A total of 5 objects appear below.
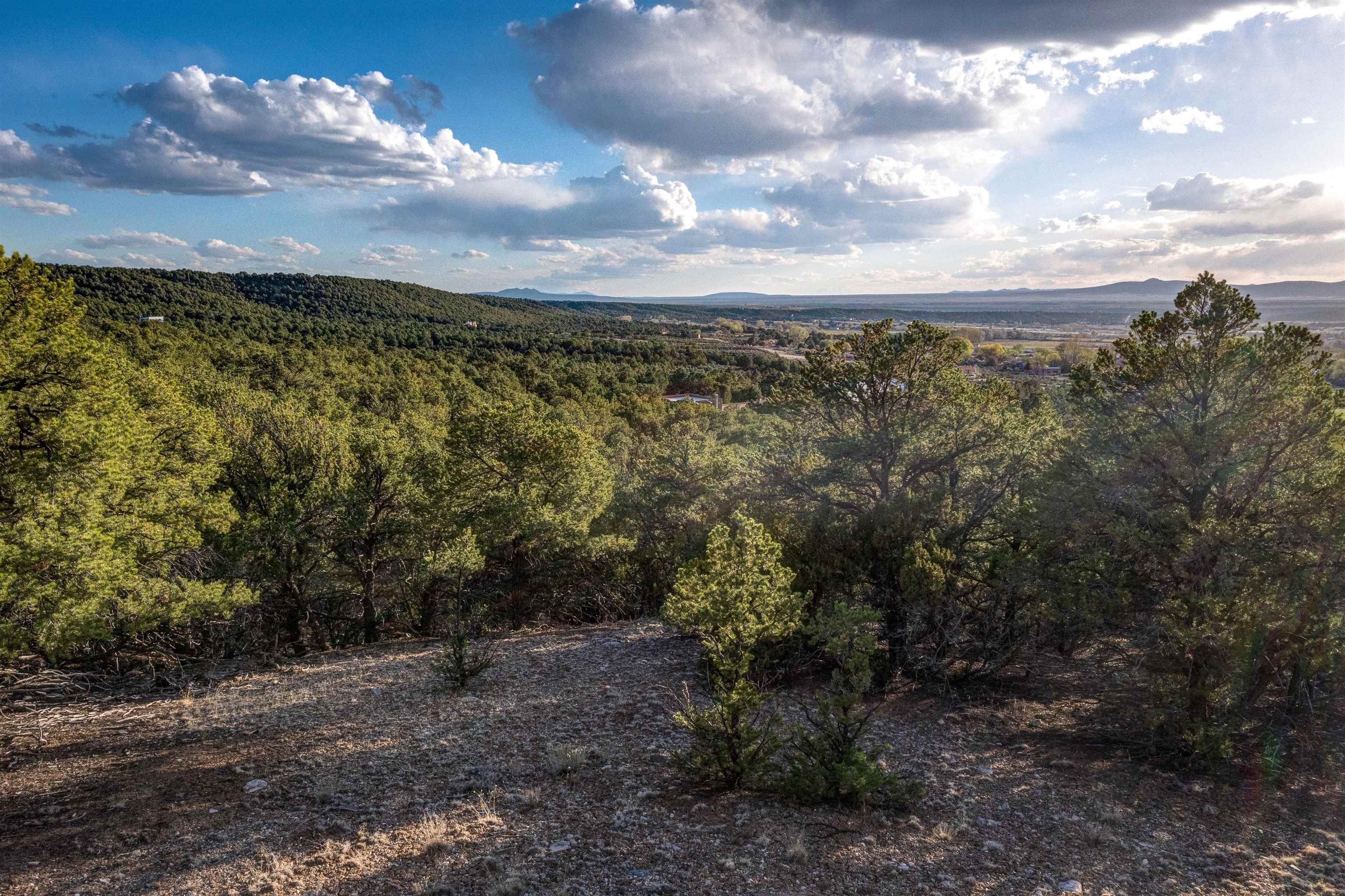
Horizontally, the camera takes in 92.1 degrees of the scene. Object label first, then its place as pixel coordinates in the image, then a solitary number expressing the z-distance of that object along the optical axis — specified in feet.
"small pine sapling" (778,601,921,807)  27.37
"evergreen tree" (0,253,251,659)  32.22
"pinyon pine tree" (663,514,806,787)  28.30
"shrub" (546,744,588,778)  32.09
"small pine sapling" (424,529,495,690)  44.57
